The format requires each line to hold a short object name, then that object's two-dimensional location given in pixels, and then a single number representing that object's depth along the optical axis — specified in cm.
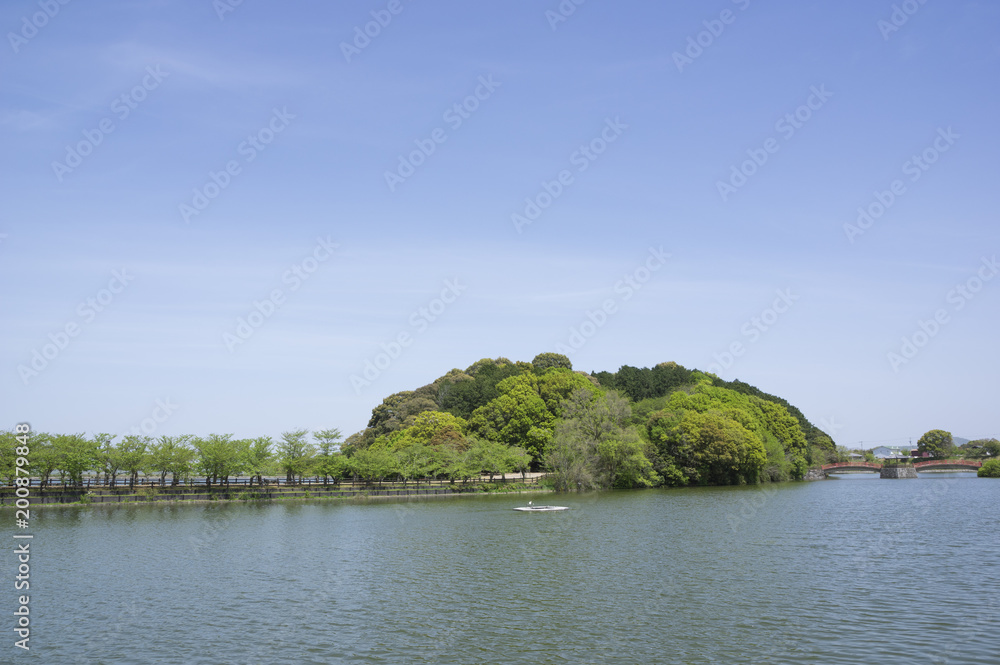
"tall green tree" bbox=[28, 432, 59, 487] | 5848
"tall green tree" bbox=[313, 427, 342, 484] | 7244
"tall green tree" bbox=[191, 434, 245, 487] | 6481
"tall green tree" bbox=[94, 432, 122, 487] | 6209
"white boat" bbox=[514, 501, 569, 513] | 5160
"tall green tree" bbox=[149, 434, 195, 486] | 6400
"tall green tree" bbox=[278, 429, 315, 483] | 7069
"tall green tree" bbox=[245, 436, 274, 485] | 6688
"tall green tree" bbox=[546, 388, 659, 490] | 7062
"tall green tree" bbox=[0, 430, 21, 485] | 5712
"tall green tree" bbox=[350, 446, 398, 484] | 7106
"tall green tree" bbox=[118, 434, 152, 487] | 6269
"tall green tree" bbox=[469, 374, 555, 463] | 8300
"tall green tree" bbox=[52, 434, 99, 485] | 5982
